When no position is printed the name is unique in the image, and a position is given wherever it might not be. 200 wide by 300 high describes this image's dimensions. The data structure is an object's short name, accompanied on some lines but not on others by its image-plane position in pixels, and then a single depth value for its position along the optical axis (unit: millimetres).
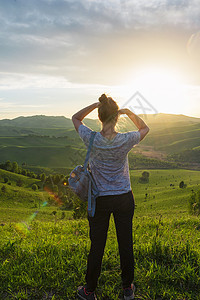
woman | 3021
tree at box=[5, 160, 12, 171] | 93438
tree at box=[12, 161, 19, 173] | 92600
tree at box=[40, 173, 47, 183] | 89006
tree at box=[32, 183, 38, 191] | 74988
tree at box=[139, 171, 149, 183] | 106006
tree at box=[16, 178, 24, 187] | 76750
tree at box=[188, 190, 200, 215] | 29667
